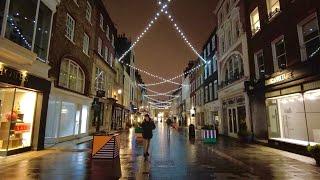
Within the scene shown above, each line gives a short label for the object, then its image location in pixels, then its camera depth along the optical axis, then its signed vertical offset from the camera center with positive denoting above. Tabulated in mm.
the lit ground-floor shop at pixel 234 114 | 18606 +988
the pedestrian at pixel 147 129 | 11219 -216
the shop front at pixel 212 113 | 28000 +1574
